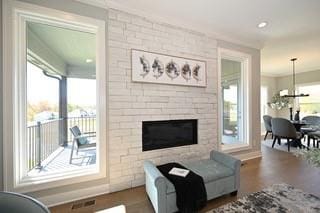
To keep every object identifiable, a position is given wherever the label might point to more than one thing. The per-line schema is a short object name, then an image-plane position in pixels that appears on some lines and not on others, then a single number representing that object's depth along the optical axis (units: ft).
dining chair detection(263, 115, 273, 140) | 20.40
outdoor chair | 8.84
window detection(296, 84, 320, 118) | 22.41
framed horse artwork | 9.06
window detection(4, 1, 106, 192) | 6.73
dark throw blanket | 6.42
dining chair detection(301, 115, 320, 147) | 15.98
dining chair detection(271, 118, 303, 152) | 15.56
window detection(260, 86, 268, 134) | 26.19
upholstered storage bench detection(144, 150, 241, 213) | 6.26
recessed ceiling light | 10.44
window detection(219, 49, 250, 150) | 12.82
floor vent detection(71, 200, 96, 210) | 7.18
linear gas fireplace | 9.43
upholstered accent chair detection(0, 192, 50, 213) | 2.87
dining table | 17.04
